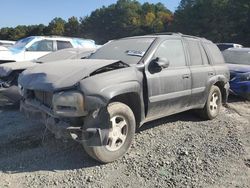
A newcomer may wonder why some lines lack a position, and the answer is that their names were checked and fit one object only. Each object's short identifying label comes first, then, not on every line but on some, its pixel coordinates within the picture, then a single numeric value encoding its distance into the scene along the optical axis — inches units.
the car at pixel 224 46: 367.1
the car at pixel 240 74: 206.3
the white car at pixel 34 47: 257.3
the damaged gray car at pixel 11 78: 162.5
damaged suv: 98.4
